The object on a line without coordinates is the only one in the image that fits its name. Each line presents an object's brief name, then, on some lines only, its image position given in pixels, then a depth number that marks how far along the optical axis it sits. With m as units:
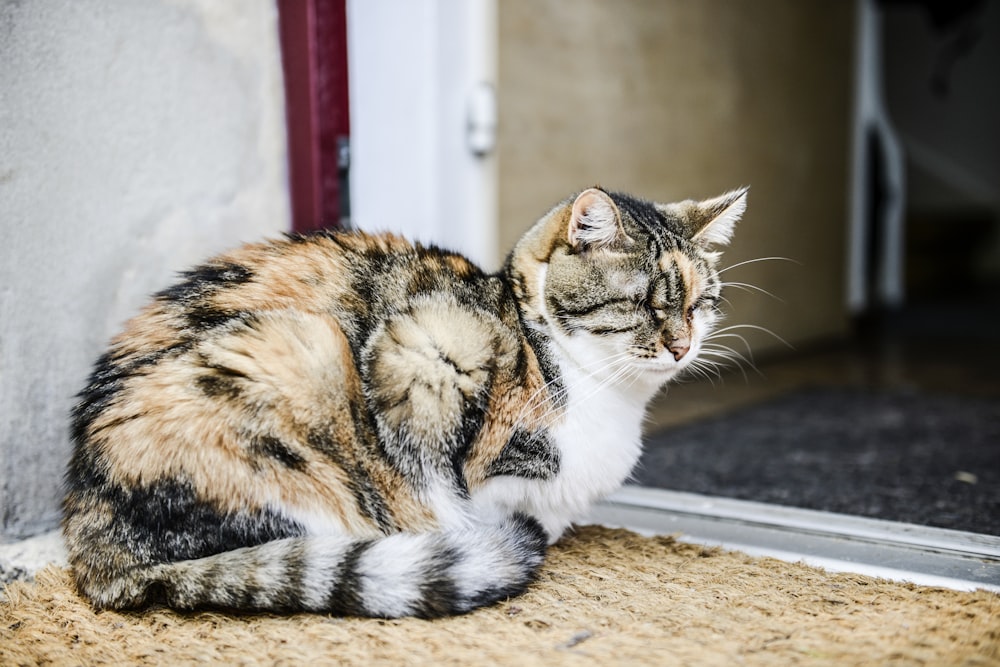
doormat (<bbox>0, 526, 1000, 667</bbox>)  1.10
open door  1.42
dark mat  1.41
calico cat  1.14
